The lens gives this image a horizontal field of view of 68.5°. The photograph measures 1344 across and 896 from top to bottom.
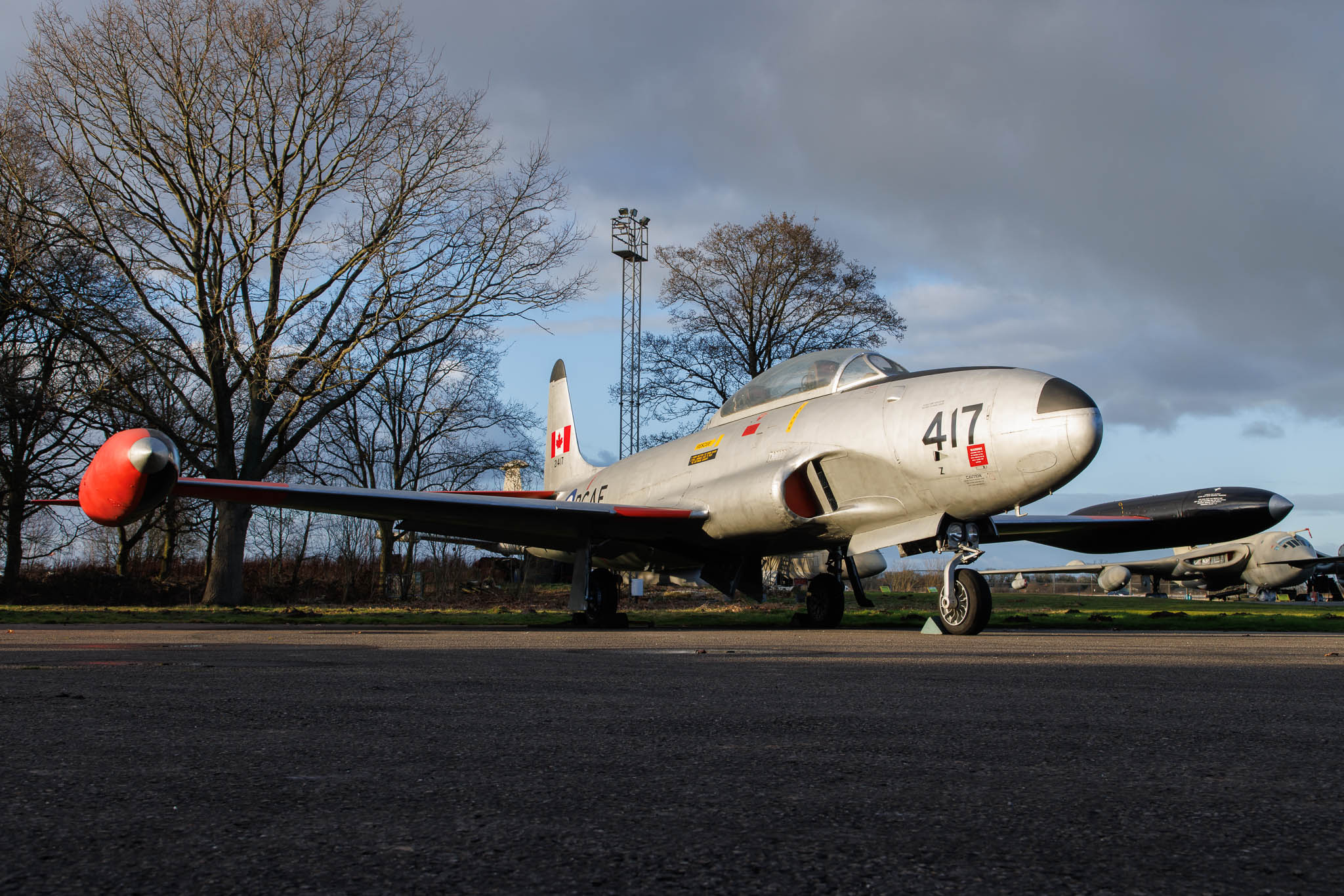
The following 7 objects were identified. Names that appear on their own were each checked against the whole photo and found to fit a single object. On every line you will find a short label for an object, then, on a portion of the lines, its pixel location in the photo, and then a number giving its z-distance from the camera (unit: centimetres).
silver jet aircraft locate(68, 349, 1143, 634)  820
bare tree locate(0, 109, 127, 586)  1833
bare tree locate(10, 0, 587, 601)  1880
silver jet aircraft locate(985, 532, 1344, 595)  3412
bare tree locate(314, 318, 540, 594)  3303
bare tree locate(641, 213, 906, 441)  2786
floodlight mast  3338
